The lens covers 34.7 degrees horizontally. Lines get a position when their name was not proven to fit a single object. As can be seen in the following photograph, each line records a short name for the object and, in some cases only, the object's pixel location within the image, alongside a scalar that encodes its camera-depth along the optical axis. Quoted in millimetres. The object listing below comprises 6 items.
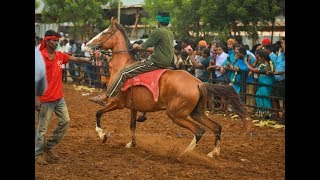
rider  8938
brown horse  8547
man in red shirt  7734
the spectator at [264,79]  12242
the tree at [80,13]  25984
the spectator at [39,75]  5312
